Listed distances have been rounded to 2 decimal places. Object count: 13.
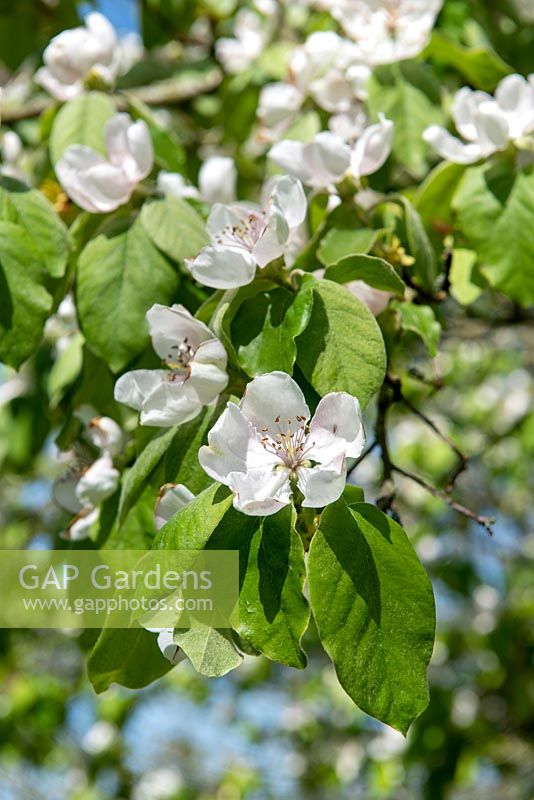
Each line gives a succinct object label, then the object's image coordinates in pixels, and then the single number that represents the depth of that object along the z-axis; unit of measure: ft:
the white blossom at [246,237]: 2.51
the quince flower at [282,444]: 2.13
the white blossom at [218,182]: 3.70
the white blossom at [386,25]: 3.93
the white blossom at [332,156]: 3.15
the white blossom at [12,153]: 4.27
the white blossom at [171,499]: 2.39
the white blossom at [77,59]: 3.85
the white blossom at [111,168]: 3.16
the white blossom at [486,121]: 3.34
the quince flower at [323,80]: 3.91
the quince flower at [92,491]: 3.02
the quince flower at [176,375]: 2.46
